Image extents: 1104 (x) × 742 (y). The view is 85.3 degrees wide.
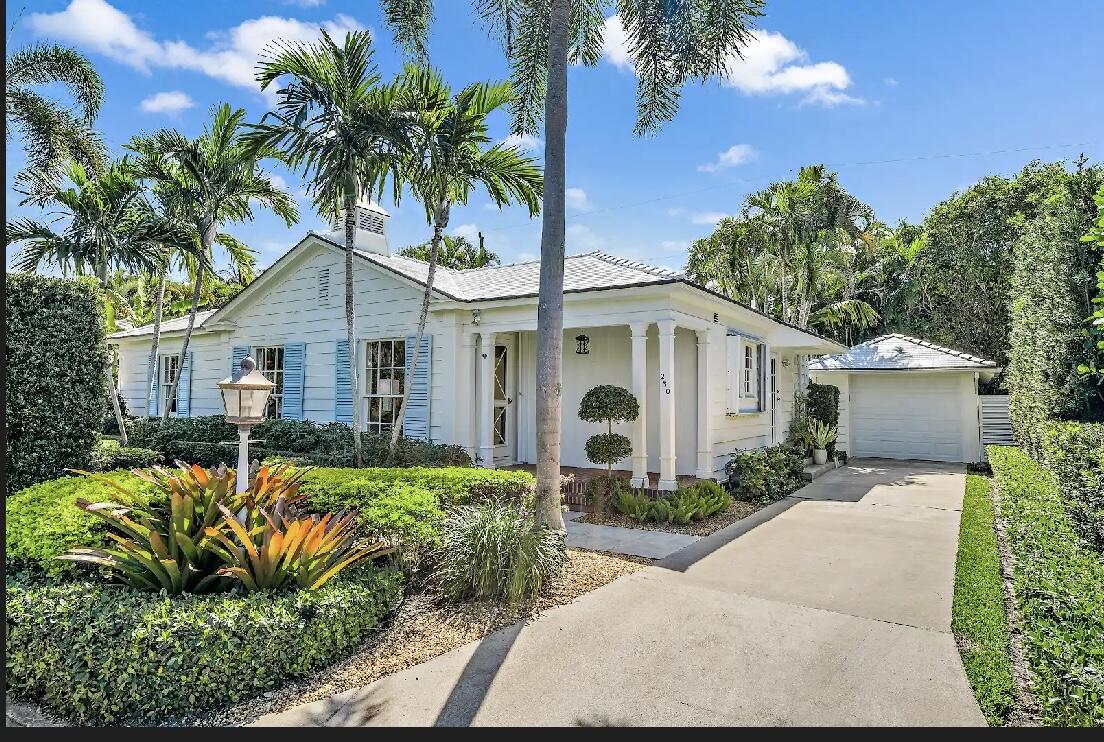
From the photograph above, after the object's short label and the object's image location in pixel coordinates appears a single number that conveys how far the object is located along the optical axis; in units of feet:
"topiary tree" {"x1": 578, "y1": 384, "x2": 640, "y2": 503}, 30.14
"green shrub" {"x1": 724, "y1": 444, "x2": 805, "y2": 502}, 33.37
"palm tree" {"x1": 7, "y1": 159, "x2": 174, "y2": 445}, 37.14
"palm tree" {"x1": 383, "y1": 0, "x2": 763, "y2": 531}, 20.59
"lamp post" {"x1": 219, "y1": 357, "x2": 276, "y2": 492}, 16.80
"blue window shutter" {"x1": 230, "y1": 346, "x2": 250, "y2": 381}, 47.10
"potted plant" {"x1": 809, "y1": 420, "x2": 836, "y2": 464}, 46.93
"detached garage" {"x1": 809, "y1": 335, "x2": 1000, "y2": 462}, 50.19
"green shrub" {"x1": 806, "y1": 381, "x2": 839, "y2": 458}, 49.24
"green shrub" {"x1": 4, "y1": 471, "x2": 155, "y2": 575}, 14.46
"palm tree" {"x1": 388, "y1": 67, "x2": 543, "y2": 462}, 28.68
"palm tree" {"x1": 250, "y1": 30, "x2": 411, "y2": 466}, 28.14
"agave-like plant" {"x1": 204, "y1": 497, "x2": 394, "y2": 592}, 13.57
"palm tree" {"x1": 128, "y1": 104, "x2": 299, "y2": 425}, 37.99
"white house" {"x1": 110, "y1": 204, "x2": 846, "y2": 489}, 31.94
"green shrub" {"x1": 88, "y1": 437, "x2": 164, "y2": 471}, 33.04
